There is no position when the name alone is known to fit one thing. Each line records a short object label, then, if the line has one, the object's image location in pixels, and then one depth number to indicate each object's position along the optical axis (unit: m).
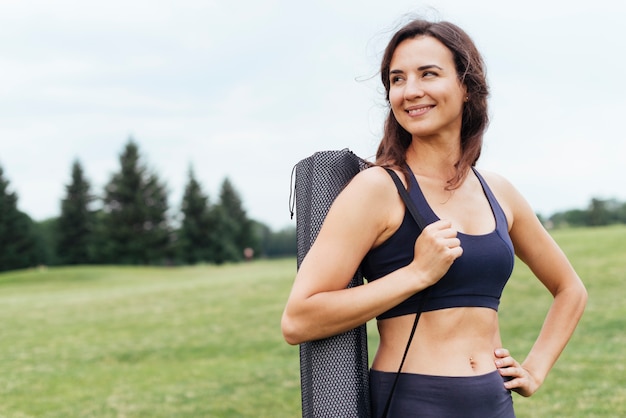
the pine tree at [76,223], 58.34
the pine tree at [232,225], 62.84
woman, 2.03
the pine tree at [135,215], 59.25
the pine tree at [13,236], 54.84
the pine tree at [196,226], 62.47
